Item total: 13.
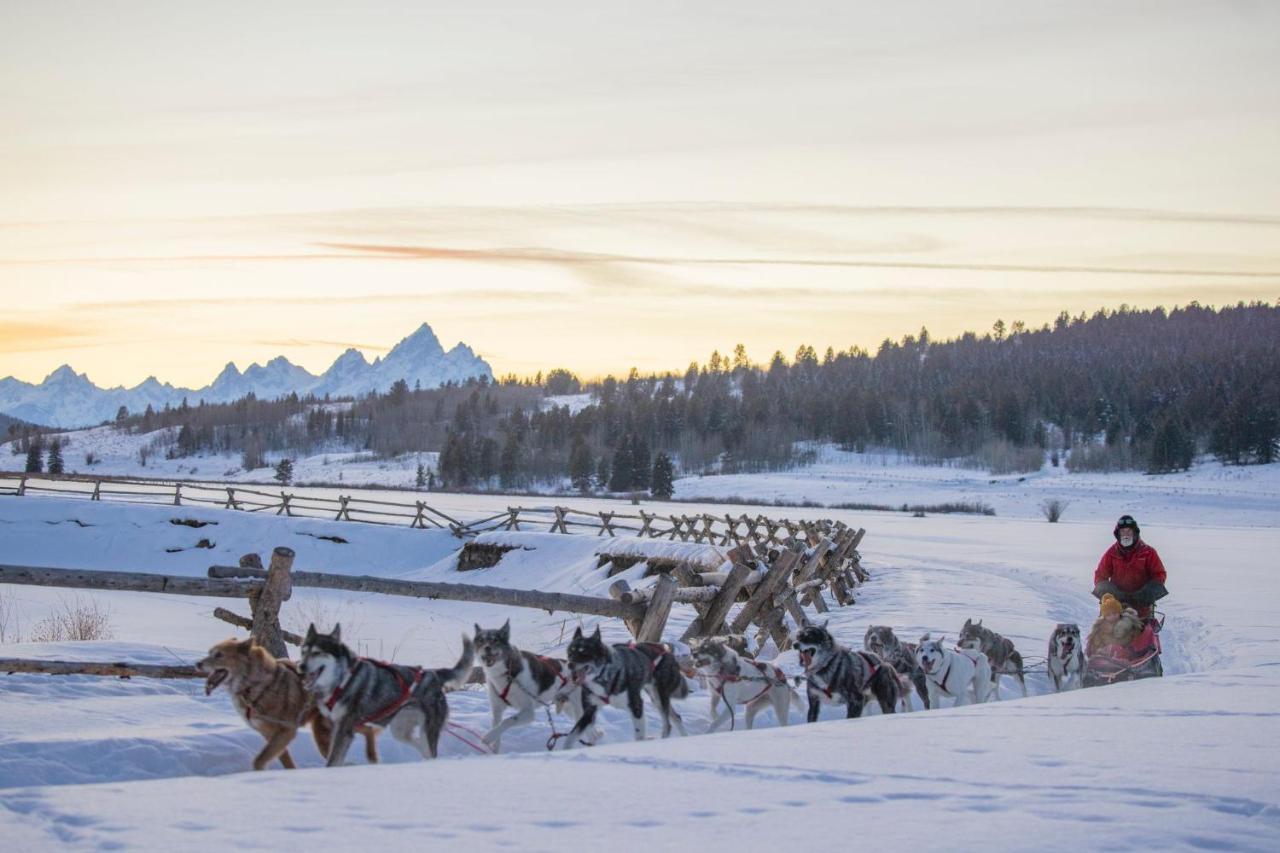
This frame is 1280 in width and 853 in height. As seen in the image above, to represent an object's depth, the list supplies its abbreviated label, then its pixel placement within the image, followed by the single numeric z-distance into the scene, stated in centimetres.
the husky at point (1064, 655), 984
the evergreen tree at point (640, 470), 10556
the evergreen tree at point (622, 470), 10569
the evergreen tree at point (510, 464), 12000
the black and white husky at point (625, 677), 706
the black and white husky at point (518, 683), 674
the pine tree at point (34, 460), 10739
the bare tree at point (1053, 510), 5216
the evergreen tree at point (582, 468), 11075
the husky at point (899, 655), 886
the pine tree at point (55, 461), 11194
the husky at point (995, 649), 984
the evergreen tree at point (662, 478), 9325
